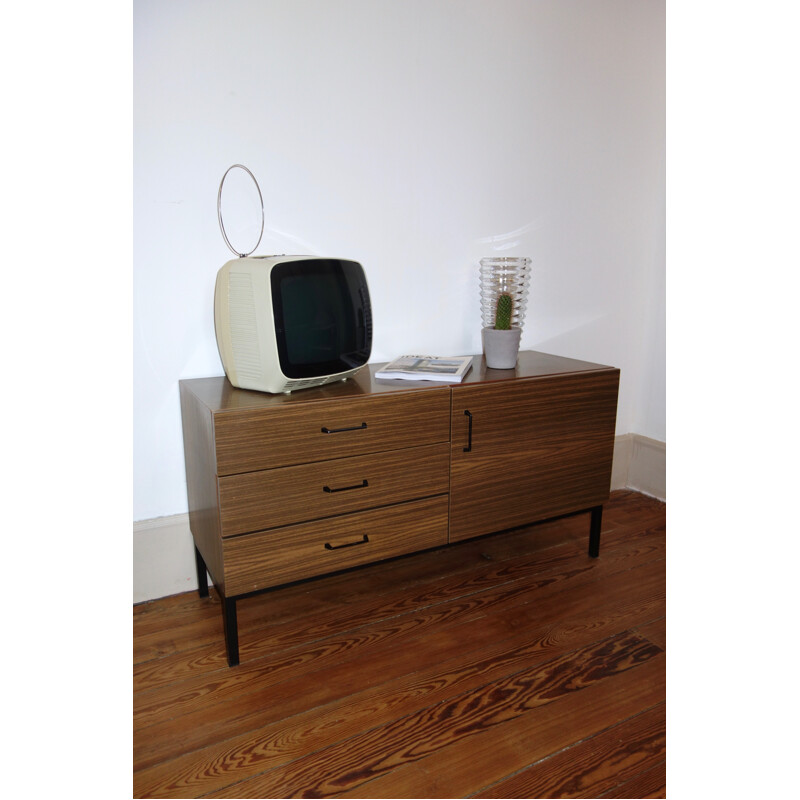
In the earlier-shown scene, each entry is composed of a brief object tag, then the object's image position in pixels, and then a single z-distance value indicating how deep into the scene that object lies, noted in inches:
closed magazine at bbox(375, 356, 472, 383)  71.6
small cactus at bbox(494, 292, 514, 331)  80.3
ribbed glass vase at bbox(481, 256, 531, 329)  82.7
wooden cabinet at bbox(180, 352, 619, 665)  60.9
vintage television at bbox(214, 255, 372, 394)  62.6
